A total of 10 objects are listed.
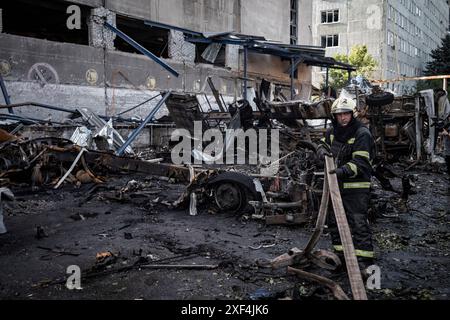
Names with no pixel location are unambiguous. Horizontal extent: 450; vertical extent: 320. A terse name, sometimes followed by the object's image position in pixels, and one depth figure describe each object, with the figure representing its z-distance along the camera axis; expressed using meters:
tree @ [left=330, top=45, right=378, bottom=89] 33.12
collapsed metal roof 13.95
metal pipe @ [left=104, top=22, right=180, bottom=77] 9.10
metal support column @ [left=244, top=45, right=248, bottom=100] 14.15
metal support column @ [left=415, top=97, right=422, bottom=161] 11.47
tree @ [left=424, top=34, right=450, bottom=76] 36.75
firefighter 3.99
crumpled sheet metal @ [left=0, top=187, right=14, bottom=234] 4.66
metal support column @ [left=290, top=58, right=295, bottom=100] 15.91
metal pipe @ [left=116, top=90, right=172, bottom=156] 7.64
